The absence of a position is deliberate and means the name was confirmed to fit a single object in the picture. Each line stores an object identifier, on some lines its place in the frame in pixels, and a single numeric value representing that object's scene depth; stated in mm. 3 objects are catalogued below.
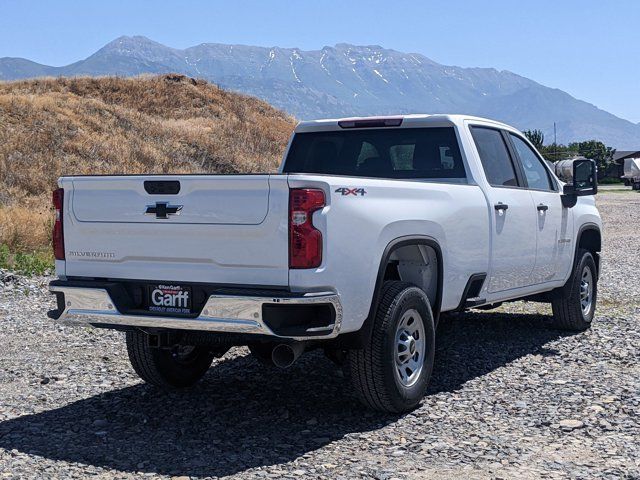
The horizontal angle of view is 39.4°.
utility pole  91962
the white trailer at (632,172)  72506
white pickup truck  5145
